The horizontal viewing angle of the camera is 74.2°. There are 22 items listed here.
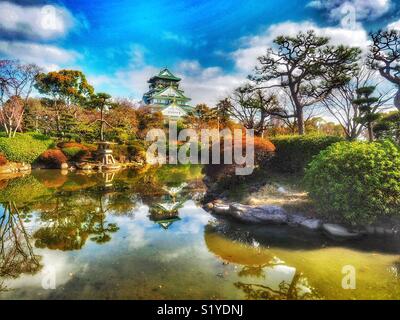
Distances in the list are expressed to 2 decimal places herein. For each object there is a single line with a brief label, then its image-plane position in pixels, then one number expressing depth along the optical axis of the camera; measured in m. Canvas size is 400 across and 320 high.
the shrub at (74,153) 20.70
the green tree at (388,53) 11.59
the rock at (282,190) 8.72
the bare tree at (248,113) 21.42
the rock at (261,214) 6.75
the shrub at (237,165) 9.71
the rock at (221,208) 7.83
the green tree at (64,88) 28.55
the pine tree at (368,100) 11.66
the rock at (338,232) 5.66
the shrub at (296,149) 9.19
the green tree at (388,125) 12.37
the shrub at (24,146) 18.48
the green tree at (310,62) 13.50
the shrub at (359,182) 5.53
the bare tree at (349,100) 17.36
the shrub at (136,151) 24.44
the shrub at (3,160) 17.77
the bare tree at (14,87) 20.72
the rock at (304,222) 6.21
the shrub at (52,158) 19.97
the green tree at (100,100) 20.05
